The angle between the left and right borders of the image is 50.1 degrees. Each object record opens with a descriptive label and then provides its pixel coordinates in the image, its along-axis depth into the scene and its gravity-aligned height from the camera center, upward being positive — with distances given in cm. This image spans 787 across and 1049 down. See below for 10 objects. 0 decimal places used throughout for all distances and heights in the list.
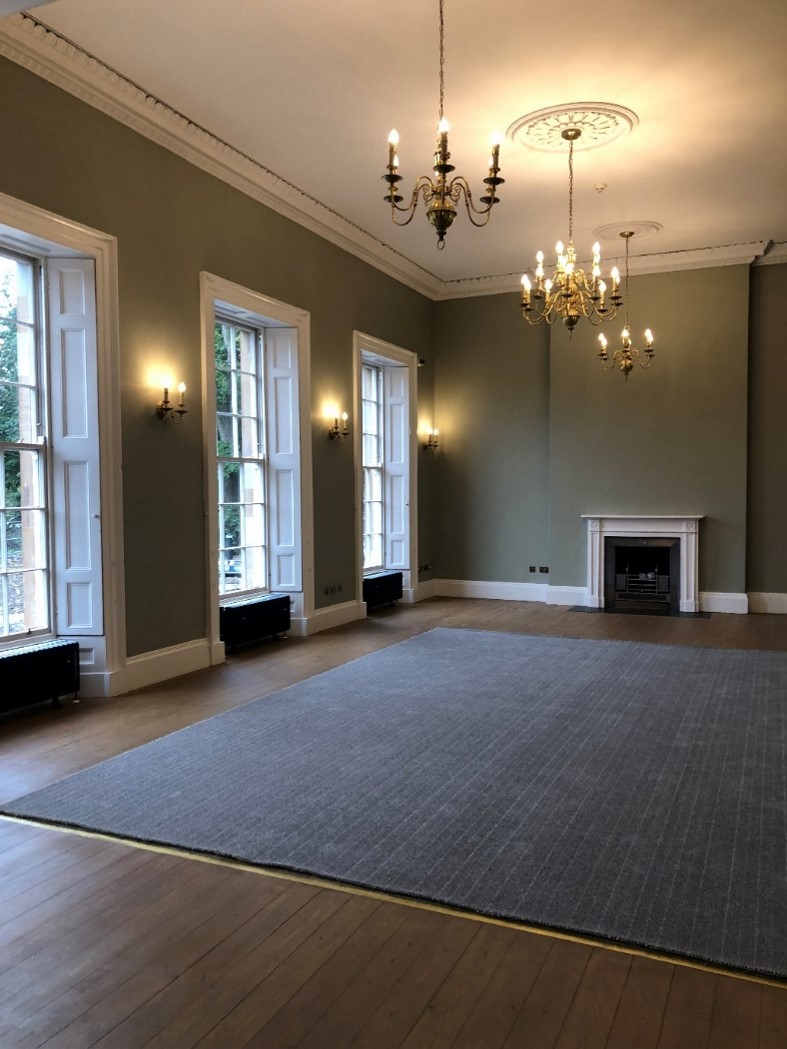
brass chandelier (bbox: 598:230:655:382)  828 +155
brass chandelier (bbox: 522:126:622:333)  621 +160
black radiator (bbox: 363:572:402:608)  960 -108
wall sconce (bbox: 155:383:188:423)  622 +67
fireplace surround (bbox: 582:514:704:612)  977 -50
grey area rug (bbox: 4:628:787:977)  292 -138
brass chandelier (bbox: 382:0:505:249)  371 +141
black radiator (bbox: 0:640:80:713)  518 -111
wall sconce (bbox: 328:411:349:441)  861 +69
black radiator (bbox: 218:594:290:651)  729 -110
